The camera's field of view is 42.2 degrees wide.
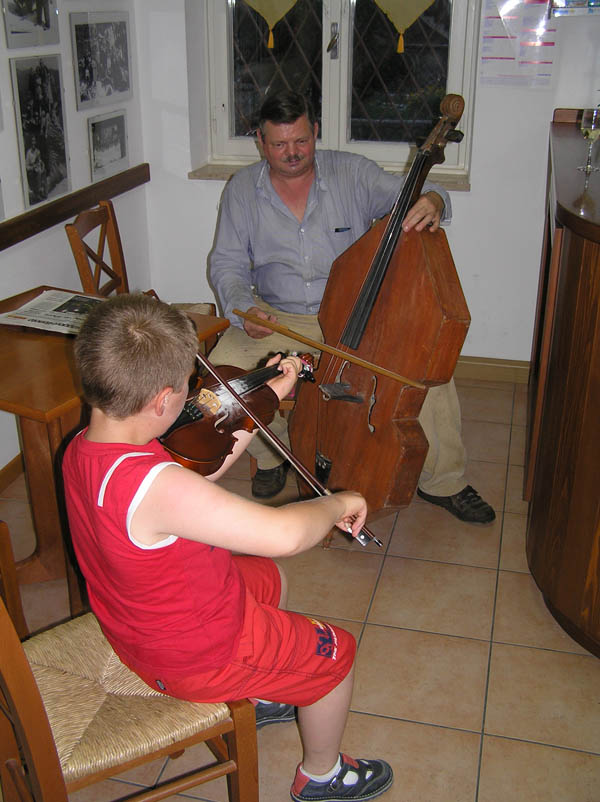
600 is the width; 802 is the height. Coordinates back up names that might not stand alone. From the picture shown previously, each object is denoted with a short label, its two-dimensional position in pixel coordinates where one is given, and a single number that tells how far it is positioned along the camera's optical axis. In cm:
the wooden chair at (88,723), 112
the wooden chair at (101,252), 264
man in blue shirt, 249
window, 334
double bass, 185
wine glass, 251
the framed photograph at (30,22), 247
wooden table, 180
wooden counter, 175
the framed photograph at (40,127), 257
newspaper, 214
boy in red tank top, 110
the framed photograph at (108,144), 310
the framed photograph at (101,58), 292
